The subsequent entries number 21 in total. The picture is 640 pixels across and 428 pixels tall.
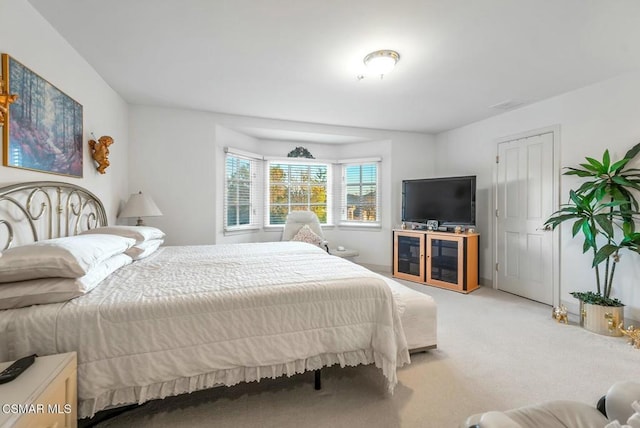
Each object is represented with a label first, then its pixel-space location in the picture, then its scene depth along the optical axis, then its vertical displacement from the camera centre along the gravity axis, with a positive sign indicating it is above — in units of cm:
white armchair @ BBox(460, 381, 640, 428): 92 -71
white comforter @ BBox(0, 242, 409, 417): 127 -60
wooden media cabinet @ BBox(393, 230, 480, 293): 389 -69
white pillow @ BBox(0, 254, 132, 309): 126 -38
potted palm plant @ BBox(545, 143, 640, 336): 255 -8
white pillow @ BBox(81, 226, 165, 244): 216 -16
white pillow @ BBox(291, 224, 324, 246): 438 -39
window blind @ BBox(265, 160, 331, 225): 495 +44
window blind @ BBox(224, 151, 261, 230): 423 +34
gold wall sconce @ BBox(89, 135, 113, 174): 256 +58
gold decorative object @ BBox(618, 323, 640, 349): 238 -107
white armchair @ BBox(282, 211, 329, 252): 452 -17
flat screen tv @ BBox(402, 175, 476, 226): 401 +21
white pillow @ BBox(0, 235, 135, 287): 126 -24
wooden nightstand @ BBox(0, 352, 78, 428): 89 -65
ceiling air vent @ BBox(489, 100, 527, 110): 341 +141
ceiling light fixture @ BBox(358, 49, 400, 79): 228 +130
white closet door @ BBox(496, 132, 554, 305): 340 -3
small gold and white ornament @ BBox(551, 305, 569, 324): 289 -107
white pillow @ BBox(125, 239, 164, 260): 227 -33
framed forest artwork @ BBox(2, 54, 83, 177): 164 +60
